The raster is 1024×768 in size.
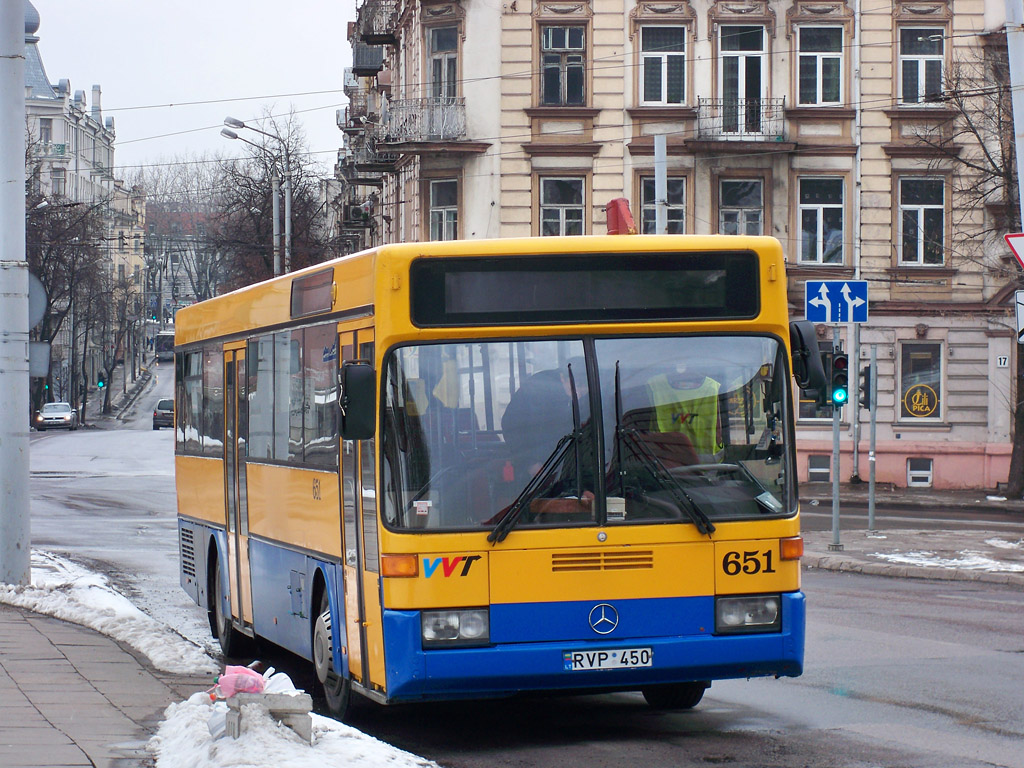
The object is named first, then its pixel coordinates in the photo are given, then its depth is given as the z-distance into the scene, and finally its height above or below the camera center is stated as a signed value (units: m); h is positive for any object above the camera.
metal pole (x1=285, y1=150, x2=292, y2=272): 60.16 +6.73
